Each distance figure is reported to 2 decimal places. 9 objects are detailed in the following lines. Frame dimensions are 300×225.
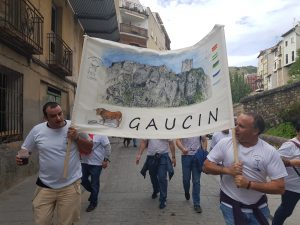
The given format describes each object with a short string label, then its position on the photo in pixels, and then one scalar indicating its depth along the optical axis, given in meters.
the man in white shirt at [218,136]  3.50
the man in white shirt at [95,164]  3.64
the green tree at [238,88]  46.82
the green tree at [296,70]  26.56
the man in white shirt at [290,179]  2.45
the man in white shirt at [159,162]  3.66
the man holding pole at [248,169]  1.81
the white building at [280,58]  36.33
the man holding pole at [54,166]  2.19
